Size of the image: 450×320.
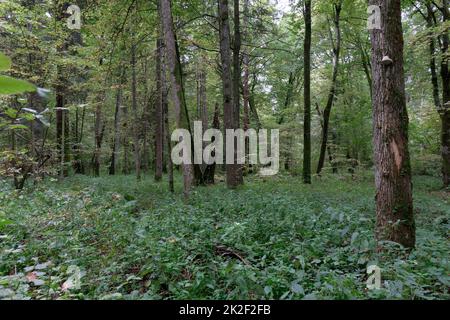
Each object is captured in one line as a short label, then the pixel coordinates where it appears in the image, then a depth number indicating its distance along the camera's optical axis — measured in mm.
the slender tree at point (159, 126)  12344
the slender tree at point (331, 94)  15875
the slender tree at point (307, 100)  12586
